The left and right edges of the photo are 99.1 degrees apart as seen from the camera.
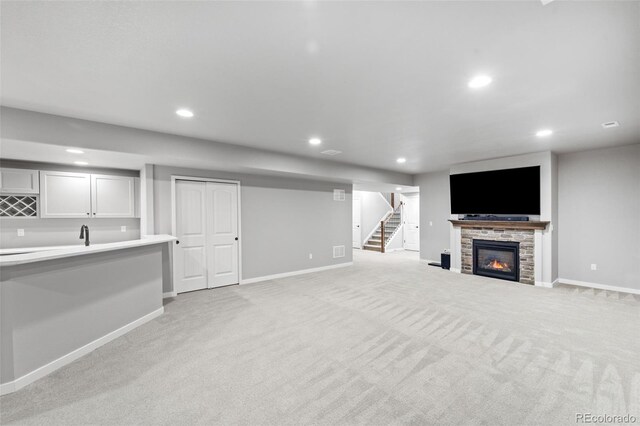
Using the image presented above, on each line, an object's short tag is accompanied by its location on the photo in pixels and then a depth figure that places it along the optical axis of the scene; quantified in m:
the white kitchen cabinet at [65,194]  4.30
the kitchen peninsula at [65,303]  2.26
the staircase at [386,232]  10.64
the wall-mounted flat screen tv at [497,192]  5.44
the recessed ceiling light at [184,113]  3.11
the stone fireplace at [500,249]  5.46
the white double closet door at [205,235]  4.92
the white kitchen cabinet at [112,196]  4.66
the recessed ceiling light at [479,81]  2.39
